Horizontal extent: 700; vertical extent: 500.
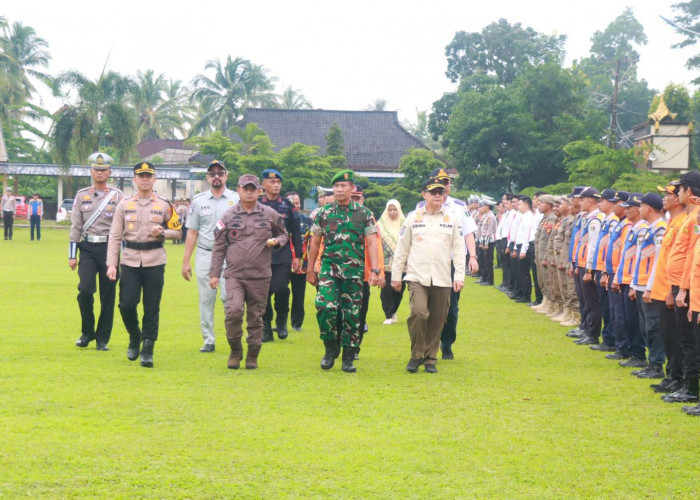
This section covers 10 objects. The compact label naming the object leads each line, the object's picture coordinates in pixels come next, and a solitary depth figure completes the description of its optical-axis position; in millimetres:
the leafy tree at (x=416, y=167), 41188
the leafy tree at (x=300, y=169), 44469
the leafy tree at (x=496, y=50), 58656
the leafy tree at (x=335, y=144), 51344
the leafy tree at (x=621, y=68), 67469
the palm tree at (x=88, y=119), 48188
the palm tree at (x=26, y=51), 68350
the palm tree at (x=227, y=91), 70562
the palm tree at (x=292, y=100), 81375
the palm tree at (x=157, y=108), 78688
